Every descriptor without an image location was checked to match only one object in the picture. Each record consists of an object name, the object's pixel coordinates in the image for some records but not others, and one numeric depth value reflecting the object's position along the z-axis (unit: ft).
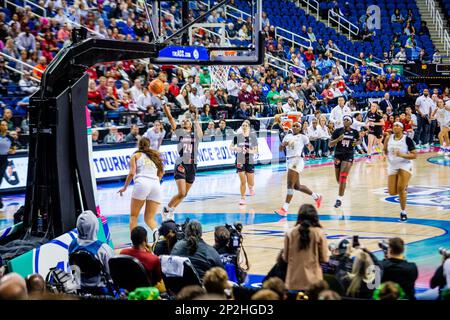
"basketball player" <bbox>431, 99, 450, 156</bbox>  95.91
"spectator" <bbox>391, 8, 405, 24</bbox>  134.10
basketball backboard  41.57
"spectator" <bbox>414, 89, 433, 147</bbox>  104.42
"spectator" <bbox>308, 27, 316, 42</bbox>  118.89
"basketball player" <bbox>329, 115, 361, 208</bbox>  59.21
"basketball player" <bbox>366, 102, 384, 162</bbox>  90.72
